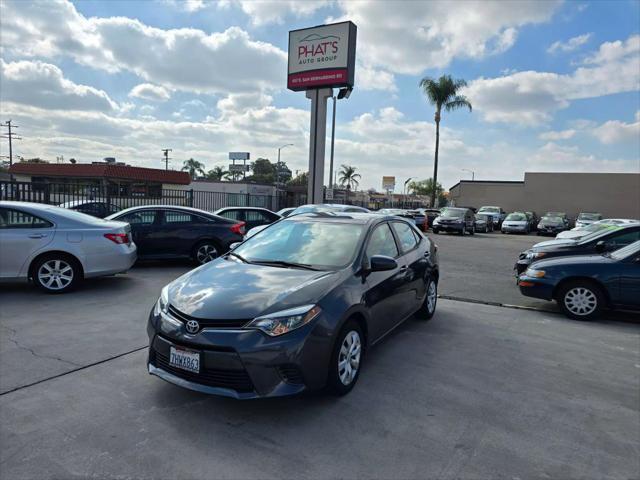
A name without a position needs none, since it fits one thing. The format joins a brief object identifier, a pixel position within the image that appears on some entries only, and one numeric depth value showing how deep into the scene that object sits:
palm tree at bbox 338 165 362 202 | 87.56
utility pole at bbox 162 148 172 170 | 88.25
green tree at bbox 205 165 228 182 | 107.69
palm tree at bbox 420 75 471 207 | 39.03
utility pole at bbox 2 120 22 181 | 61.03
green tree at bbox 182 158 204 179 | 110.38
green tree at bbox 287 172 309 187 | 93.11
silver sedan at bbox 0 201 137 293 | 6.81
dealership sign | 21.00
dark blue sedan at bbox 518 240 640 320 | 6.60
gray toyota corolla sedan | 3.18
